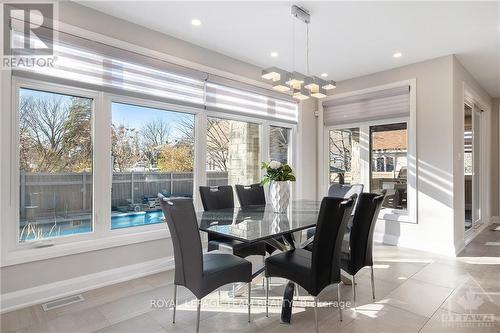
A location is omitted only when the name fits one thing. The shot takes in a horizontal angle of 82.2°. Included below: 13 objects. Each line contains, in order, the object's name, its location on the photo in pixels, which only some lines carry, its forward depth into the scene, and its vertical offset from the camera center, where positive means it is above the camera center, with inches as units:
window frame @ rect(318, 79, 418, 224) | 173.3 +9.2
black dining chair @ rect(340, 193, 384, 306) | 96.6 -22.8
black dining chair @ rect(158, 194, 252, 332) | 78.0 -27.6
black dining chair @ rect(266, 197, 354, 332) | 78.4 -24.9
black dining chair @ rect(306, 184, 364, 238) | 142.9 -11.7
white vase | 117.6 -11.4
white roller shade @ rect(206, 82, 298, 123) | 156.2 +39.1
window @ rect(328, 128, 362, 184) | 208.7 +8.4
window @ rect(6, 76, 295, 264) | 103.2 +1.3
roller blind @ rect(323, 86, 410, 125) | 179.9 +41.6
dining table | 82.2 -18.6
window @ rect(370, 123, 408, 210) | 184.4 +3.3
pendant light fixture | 107.1 +33.5
